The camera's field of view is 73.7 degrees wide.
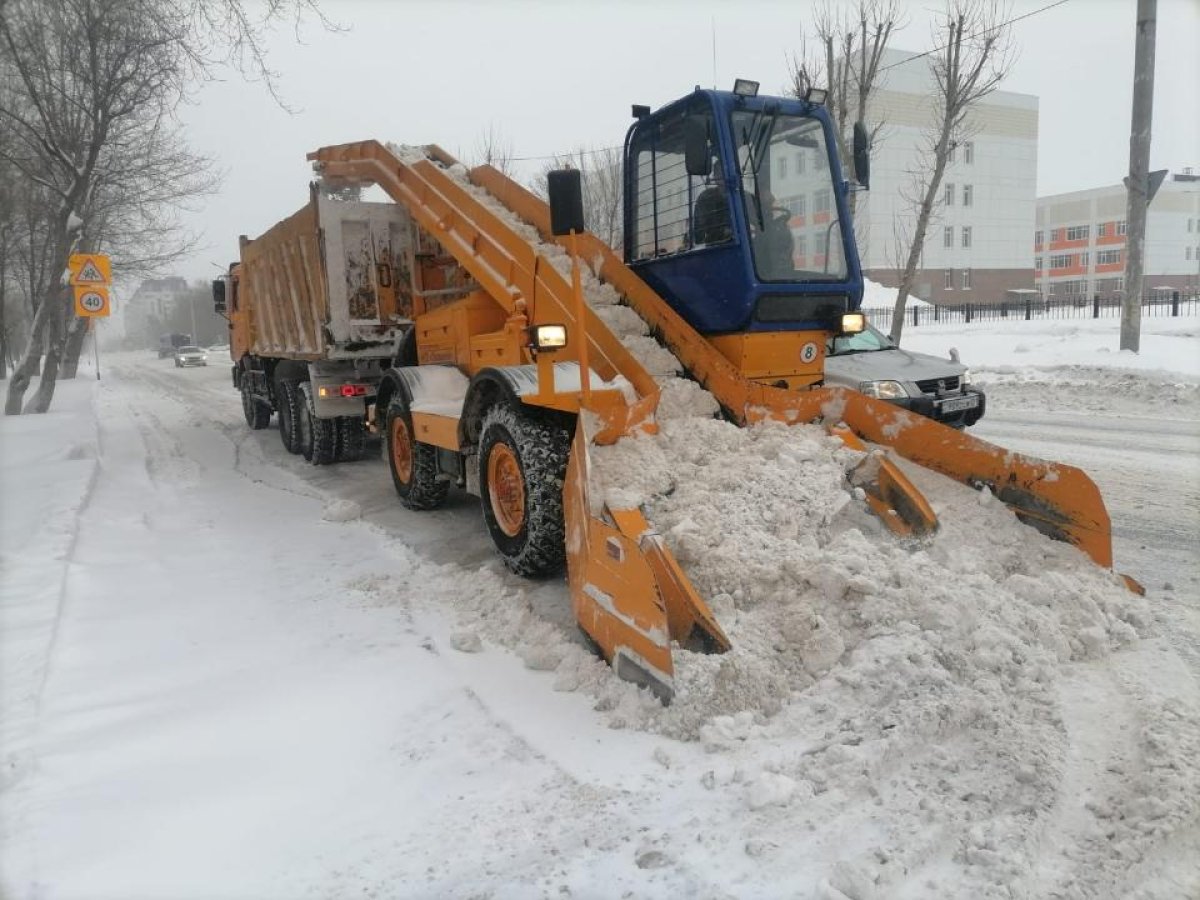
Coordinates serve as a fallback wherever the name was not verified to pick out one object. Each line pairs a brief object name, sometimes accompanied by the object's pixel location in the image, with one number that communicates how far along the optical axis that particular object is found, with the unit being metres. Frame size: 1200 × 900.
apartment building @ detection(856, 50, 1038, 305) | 41.97
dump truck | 8.45
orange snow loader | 3.78
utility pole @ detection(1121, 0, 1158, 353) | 13.55
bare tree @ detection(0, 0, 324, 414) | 11.58
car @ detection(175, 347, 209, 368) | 44.53
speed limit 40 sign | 14.52
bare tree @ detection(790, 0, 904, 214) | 16.25
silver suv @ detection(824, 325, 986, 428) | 7.44
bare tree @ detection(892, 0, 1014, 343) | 15.94
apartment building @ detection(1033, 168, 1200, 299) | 61.31
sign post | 14.04
